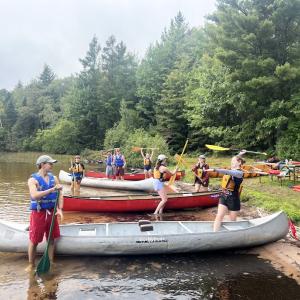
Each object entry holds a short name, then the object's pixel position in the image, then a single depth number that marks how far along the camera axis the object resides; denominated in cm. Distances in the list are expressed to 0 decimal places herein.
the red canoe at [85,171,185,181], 1916
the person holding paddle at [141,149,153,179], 1754
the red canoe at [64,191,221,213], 1111
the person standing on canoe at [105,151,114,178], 1904
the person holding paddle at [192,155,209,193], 1236
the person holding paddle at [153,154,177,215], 1003
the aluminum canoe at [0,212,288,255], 702
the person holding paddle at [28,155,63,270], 616
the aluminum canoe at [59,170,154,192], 1570
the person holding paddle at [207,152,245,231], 753
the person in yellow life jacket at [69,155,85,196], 1437
